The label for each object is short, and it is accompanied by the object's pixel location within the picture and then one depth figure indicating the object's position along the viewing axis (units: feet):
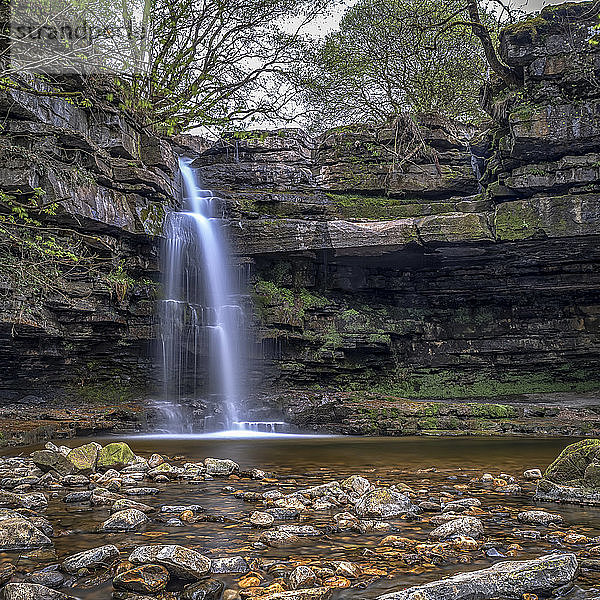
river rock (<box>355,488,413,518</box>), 15.10
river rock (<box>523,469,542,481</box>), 21.08
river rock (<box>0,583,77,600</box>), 8.75
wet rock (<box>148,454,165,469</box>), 23.23
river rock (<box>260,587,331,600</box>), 9.13
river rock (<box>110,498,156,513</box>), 15.33
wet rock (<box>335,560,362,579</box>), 10.44
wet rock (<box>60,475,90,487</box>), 19.15
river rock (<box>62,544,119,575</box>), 10.41
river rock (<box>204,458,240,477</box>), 21.93
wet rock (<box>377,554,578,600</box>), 9.08
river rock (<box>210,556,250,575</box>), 10.62
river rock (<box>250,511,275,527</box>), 13.98
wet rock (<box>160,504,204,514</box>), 15.37
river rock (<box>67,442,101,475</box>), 21.96
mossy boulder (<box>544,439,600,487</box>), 18.62
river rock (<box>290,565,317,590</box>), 9.89
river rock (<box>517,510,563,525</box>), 14.16
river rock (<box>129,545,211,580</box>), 10.02
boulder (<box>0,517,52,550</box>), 11.69
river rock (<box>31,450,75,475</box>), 21.45
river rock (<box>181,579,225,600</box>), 9.30
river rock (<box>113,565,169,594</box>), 9.53
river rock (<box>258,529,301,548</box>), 12.46
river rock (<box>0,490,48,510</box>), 15.67
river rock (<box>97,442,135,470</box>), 23.34
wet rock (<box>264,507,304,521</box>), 14.89
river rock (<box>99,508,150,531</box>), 13.39
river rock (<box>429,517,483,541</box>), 12.69
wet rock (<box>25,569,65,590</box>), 9.68
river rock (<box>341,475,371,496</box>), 18.42
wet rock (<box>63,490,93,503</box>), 16.52
